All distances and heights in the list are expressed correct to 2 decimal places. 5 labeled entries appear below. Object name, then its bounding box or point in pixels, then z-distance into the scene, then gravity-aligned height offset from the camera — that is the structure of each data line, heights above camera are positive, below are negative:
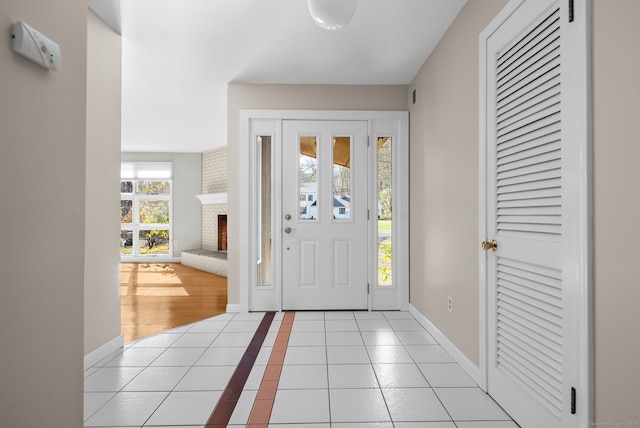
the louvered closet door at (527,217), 1.56 -0.01
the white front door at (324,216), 3.99 -0.02
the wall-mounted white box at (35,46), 1.08 +0.53
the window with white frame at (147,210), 8.42 +0.08
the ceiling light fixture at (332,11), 1.55 +0.89
